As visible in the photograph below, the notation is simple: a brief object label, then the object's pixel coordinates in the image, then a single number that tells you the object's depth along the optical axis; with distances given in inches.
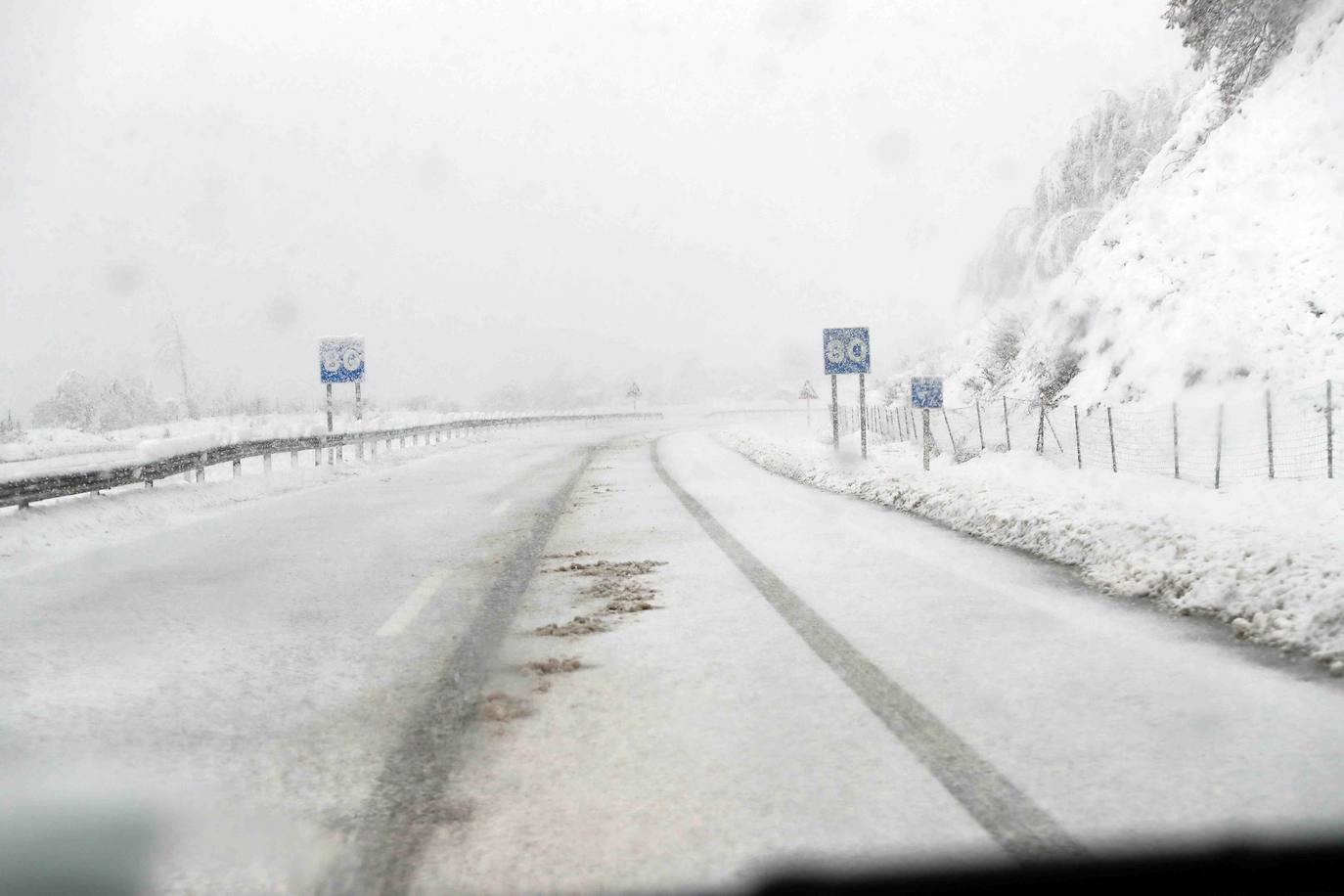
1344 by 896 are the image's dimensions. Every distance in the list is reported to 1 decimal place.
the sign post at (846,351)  905.3
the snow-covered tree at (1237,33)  1001.5
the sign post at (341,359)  1242.6
